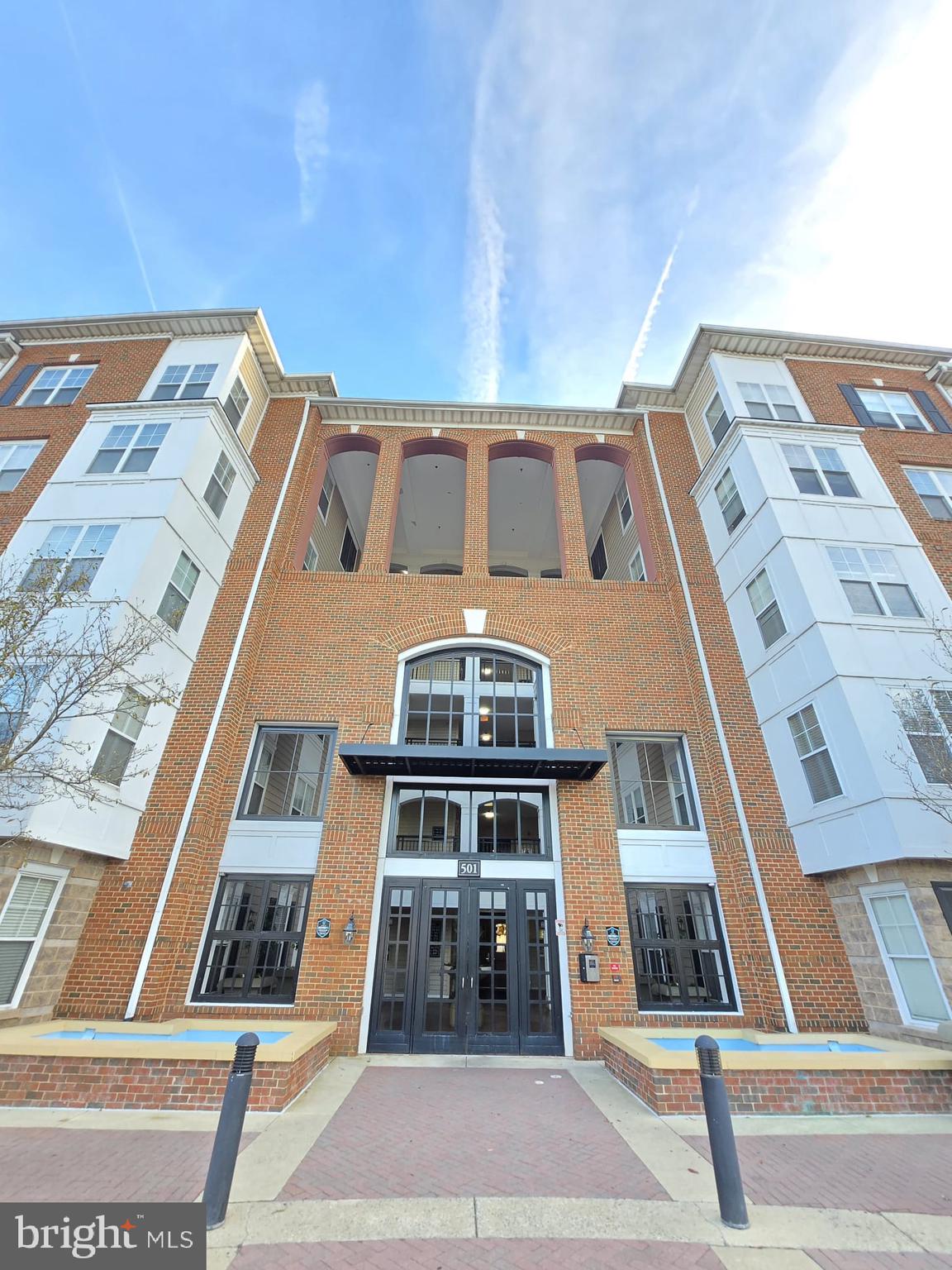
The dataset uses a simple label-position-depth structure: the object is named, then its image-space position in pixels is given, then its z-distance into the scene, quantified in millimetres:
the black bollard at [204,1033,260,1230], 3682
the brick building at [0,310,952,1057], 9047
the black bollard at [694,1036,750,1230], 3816
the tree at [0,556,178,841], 6801
